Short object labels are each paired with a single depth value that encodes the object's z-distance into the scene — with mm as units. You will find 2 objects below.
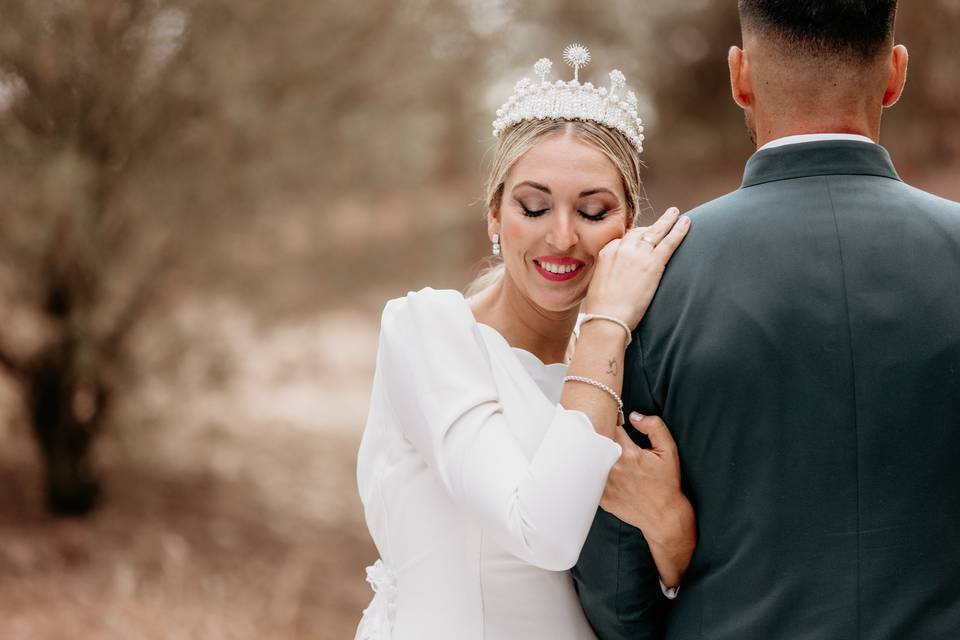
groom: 2178
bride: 2278
